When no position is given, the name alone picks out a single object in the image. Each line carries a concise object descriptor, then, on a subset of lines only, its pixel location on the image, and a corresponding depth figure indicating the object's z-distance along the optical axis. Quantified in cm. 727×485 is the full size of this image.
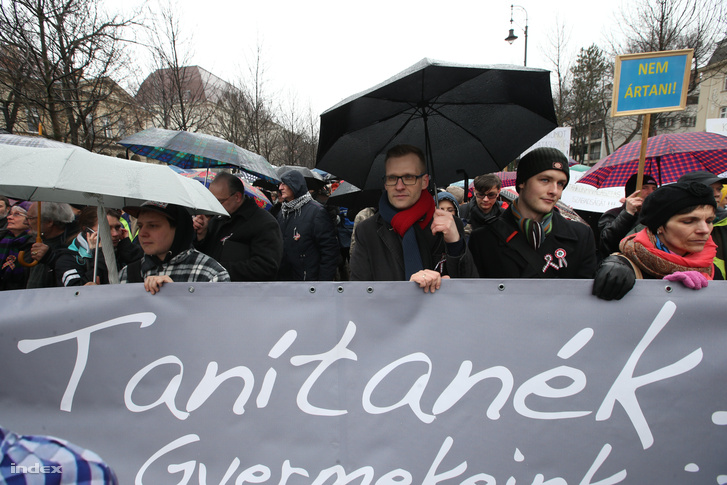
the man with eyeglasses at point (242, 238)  300
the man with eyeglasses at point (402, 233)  207
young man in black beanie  204
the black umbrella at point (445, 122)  225
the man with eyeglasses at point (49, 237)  347
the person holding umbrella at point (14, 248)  369
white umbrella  168
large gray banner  161
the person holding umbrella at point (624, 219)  322
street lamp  1556
